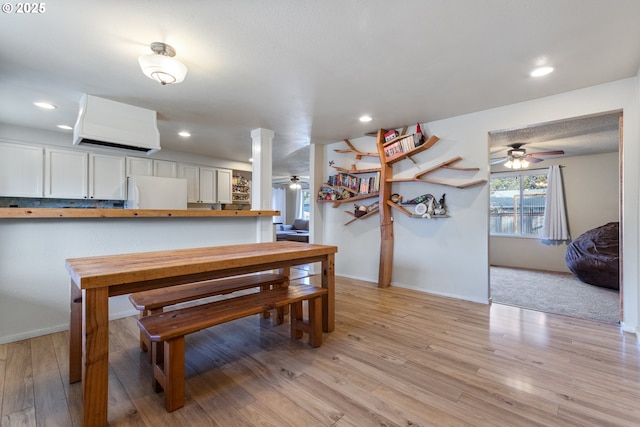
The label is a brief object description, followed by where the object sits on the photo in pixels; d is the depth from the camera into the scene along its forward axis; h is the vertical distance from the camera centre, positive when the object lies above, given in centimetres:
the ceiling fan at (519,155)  452 +99
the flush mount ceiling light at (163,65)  197 +105
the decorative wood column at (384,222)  396 -12
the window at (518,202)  566 +24
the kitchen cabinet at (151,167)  480 +83
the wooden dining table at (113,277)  131 -35
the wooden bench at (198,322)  148 -62
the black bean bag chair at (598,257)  397 -63
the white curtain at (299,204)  1098 +38
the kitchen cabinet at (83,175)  409 +59
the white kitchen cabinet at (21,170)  376 +60
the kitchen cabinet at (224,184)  614 +65
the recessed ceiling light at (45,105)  313 +122
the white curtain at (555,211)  525 +5
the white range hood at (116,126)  287 +95
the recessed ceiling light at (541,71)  235 +120
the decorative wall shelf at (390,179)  363 +48
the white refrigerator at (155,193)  439 +34
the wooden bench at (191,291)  186 -58
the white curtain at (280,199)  1073 +56
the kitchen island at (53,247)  226 -30
